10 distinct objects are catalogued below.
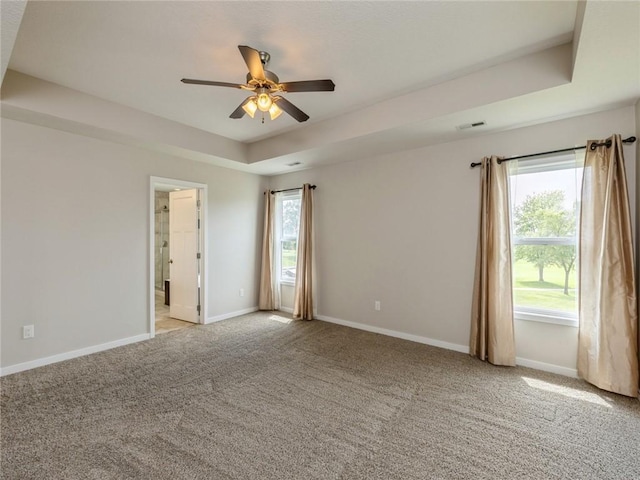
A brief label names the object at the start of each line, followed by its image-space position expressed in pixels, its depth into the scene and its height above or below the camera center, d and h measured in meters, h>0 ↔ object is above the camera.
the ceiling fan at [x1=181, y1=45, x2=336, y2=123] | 2.10 +1.16
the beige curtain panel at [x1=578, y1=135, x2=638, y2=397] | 2.51 -0.35
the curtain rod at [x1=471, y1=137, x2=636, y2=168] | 2.63 +0.89
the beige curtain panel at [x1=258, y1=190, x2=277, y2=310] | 5.43 -0.48
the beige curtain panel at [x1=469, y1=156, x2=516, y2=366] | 3.14 -0.37
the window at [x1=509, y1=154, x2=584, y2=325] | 2.99 +0.03
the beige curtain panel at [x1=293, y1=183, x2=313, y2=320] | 4.91 -0.38
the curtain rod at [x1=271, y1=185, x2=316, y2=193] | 4.95 +0.85
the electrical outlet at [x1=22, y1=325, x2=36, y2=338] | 3.02 -1.02
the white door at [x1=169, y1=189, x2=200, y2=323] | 4.76 -0.32
